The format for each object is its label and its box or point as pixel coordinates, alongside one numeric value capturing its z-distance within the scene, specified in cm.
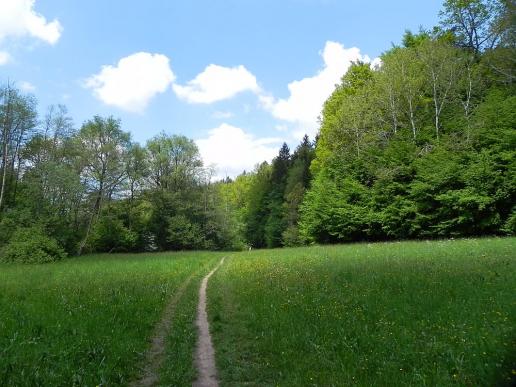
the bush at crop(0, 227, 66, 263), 3794
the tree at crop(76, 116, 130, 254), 5462
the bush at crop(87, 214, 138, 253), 6019
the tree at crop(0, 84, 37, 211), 4447
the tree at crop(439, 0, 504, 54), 4453
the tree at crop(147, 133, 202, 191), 7044
